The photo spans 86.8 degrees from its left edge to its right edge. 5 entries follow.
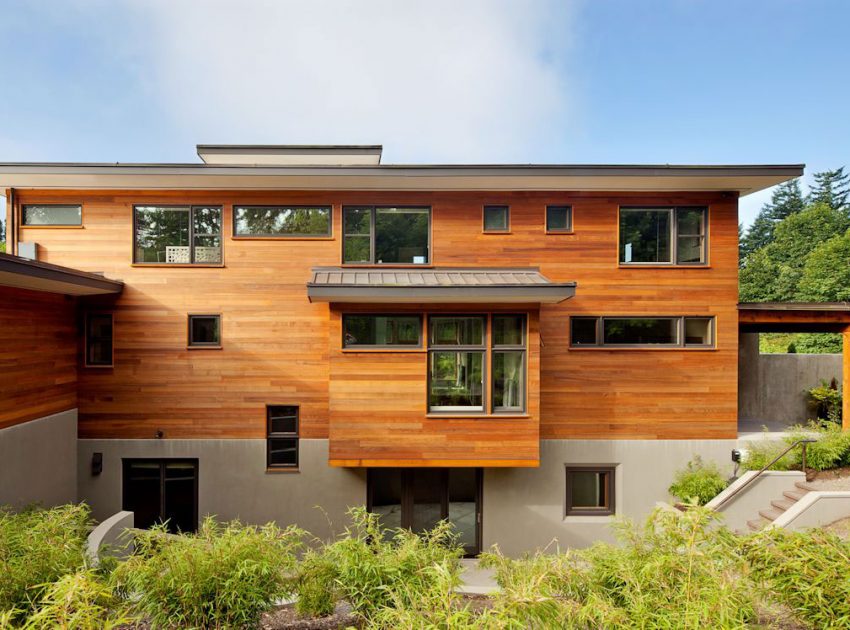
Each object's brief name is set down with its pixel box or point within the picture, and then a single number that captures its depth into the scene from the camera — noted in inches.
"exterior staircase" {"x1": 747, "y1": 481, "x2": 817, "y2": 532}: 283.9
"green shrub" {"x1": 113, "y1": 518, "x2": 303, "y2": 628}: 147.1
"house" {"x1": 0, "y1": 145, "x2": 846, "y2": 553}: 317.7
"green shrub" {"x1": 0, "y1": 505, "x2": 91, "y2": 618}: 145.2
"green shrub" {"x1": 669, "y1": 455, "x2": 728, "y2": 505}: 308.0
